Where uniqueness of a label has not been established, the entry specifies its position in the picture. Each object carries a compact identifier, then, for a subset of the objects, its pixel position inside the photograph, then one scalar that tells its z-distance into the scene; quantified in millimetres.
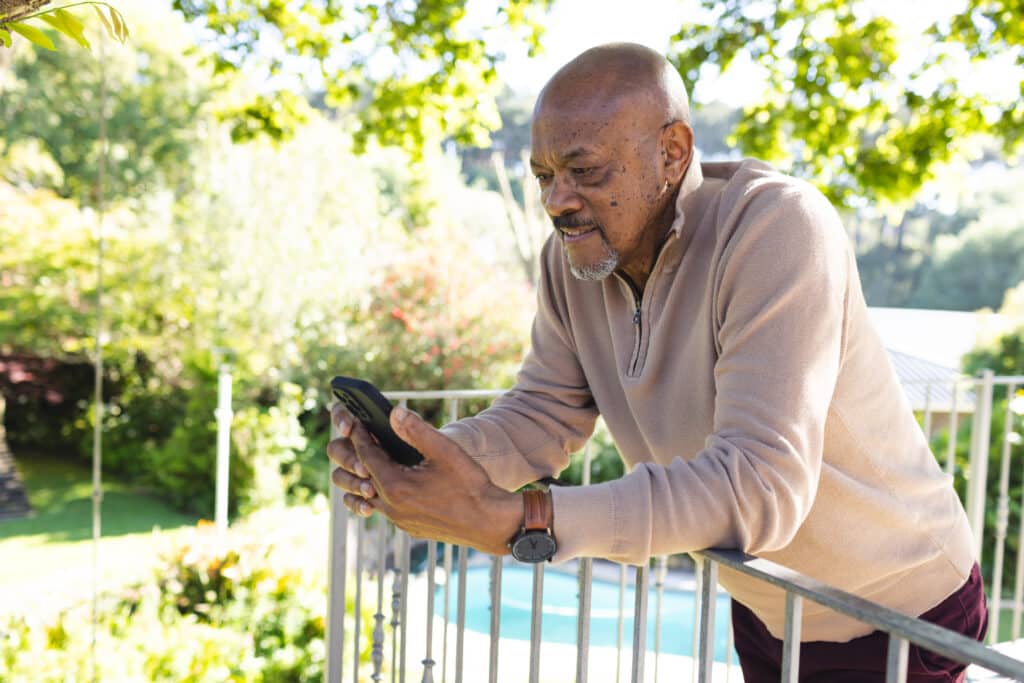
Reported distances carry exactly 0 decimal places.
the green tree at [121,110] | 15312
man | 1090
